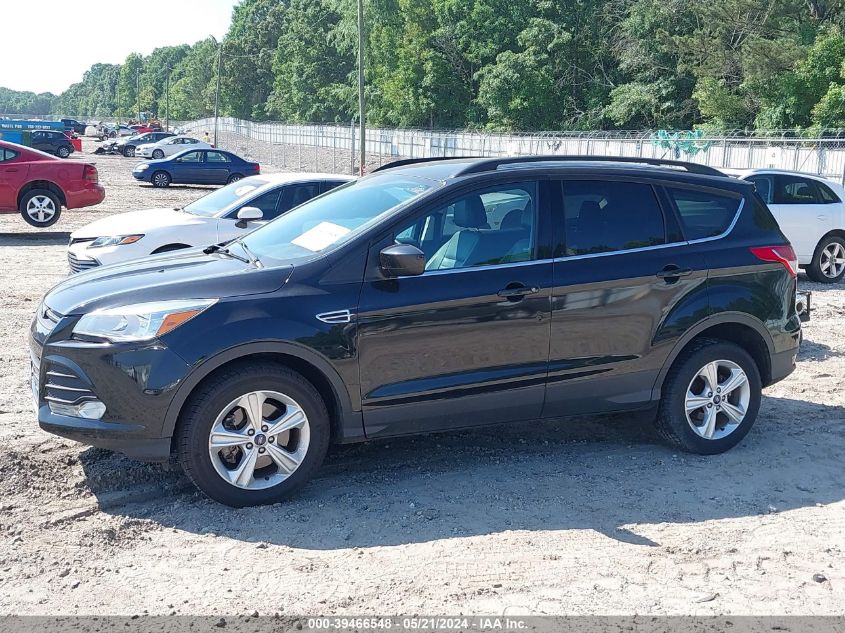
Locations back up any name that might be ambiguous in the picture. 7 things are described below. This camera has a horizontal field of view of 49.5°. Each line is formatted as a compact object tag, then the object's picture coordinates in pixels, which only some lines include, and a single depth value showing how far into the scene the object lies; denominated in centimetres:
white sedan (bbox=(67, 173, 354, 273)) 1005
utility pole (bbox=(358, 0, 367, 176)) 3189
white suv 1320
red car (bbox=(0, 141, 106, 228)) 1653
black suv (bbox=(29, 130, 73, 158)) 4731
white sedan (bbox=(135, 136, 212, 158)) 5106
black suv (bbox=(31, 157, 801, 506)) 477
